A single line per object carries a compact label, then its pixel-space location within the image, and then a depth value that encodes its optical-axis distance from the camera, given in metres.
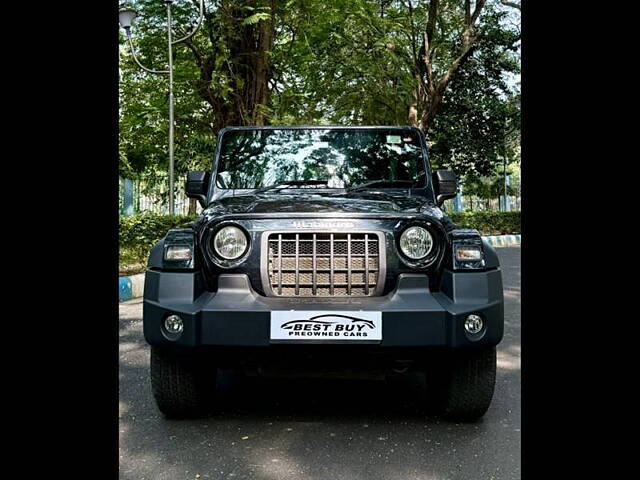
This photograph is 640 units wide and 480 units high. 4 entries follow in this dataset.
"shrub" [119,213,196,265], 10.88
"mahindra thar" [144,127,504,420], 3.09
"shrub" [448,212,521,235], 22.50
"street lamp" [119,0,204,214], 12.37
